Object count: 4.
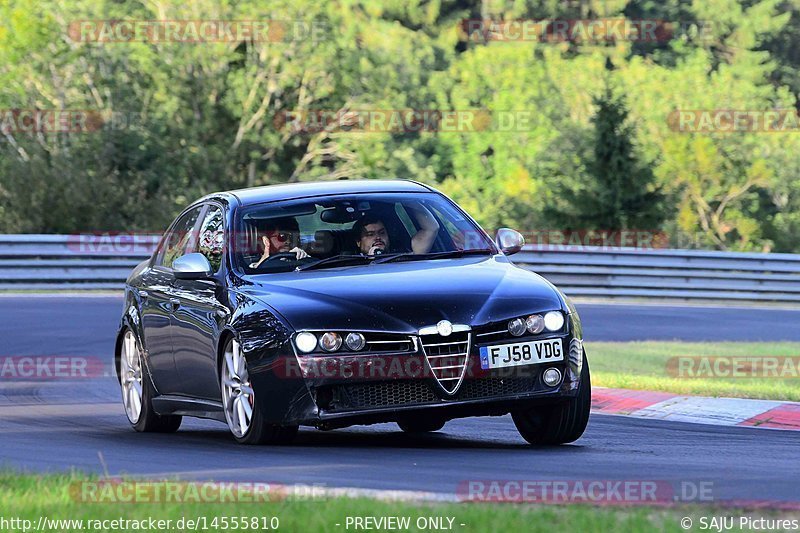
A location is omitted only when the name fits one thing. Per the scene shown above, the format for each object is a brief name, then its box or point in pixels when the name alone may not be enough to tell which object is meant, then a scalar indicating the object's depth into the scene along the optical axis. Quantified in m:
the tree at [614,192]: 73.81
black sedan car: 17.30
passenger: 19.75
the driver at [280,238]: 19.58
